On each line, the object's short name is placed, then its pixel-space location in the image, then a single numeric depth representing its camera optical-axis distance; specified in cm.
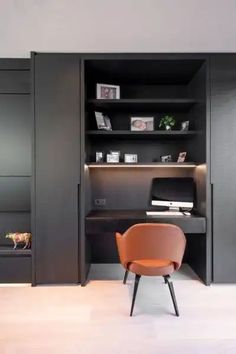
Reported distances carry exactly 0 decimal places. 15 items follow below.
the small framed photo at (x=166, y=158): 374
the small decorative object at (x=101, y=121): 345
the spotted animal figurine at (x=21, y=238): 322
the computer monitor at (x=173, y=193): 352
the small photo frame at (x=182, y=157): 368
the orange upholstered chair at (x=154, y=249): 242
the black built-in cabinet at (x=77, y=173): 311
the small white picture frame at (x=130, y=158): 366
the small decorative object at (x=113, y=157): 360
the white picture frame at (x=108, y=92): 346
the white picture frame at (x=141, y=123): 375
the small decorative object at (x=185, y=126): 354
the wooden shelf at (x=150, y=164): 336
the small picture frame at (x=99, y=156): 363
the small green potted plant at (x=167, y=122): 356
